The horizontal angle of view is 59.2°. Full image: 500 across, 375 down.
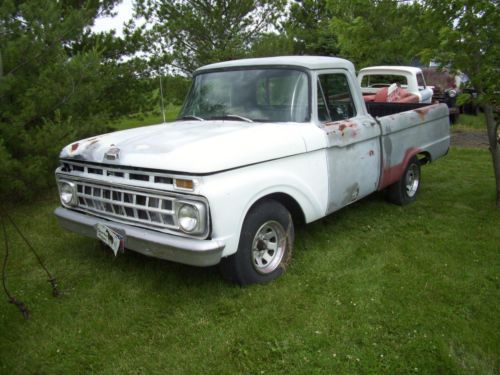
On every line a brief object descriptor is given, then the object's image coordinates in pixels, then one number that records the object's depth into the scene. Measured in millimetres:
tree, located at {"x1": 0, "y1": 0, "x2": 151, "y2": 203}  5777
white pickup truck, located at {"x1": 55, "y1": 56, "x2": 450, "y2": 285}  3162
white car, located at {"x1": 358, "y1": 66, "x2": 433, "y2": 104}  10633
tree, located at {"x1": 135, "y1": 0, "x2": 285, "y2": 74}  10703
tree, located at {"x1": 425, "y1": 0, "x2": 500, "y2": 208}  4508
